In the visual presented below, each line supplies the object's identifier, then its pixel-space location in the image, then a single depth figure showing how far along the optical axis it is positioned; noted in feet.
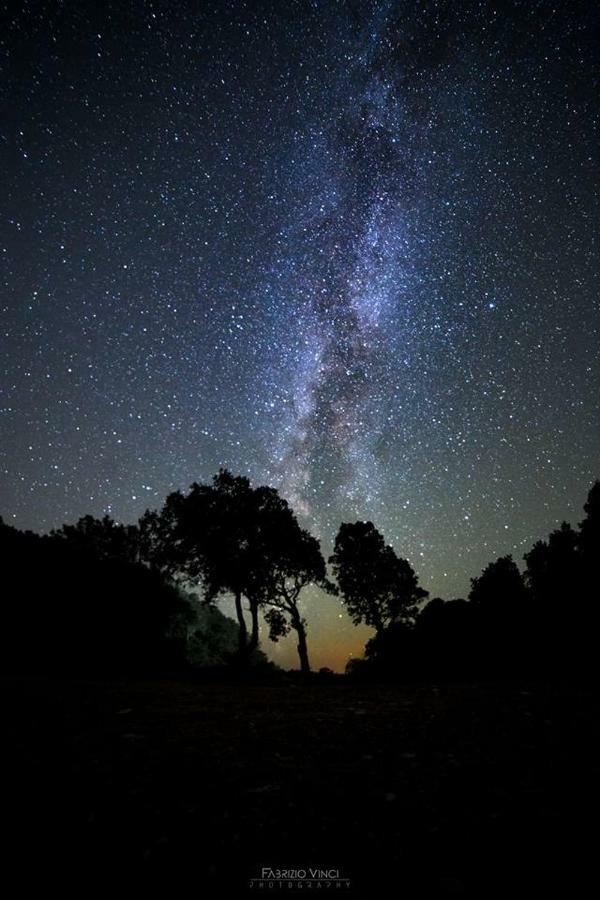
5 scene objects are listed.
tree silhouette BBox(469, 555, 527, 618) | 71.05
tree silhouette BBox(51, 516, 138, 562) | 96.99
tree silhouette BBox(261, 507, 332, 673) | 84.53
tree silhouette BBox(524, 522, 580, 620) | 62.39
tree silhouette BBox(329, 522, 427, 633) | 98.78
